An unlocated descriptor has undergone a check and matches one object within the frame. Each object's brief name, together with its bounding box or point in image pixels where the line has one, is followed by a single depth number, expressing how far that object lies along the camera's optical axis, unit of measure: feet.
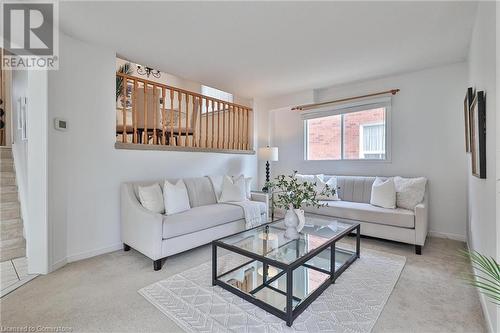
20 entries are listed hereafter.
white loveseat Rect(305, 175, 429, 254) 9.37
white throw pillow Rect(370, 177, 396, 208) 10.59
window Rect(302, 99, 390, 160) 12.95
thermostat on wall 7.98
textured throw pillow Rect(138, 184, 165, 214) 9.18
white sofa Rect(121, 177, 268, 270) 8.07
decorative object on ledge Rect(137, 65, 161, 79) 18.30
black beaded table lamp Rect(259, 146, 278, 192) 15.34
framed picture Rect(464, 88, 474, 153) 7.79
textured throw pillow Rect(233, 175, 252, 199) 13.01
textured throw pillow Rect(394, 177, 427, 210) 10.38
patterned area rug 5.25
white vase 7.88
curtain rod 12.25
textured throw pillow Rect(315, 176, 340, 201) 12.59
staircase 8.80
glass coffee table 5.82
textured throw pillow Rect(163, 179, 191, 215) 9.38
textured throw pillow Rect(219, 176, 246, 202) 12.05
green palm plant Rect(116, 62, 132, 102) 11.72
